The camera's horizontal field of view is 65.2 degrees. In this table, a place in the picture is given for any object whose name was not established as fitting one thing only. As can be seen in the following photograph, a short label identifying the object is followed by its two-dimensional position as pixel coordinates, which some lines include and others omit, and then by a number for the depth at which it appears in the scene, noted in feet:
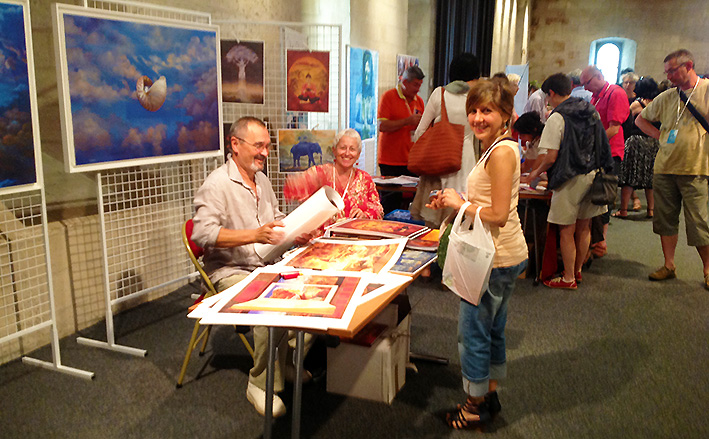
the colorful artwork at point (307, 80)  12.38
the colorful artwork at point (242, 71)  11.96
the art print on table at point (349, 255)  6.46
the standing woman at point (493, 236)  6.50
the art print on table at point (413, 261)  6.40
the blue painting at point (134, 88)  8.52
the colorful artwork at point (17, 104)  7.59
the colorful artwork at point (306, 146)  12.43
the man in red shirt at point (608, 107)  16.46
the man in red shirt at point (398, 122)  15.78
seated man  7.61
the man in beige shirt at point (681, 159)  13.04
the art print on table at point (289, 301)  4.83
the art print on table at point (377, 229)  7.73
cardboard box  8.13
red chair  8.13
